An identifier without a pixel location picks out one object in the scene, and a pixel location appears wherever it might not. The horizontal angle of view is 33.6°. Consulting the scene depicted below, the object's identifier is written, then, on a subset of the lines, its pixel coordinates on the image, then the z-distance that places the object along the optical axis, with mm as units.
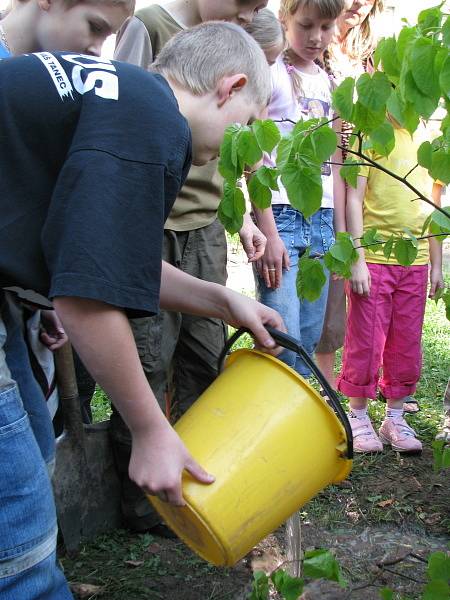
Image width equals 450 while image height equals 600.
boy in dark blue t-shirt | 1167
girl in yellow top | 3164
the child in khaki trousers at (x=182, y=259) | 2320
